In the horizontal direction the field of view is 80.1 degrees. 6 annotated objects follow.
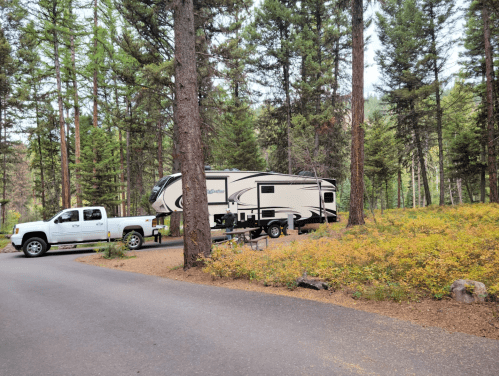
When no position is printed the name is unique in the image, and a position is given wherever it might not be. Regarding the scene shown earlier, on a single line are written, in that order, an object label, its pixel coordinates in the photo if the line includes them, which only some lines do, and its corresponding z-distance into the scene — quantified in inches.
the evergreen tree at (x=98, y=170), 791.7
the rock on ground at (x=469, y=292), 184.2
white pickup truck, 511.5
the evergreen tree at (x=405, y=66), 911.7
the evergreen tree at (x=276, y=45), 928.9
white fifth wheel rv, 578.2
